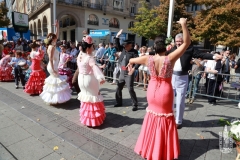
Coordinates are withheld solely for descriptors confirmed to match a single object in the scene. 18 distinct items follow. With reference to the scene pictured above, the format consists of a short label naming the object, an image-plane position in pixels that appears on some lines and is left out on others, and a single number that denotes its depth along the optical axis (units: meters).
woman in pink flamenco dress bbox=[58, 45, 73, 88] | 6.48
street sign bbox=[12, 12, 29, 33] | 15.03
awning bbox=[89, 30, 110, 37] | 19.46
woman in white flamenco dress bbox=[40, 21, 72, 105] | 5.17
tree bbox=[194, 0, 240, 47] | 15.43
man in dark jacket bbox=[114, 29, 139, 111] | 5.12
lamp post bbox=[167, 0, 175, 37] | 8.27
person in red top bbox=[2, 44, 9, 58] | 9.55
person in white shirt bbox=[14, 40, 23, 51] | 11.94
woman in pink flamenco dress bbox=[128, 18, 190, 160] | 2.69
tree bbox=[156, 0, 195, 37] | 22.23
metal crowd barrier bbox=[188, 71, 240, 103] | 6.42
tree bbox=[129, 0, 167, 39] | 22.95
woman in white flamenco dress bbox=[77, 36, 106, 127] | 3.84
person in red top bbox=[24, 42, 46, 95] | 6.41
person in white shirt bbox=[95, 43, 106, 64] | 10.42
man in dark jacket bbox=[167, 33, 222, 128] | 3.83
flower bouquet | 2.60
